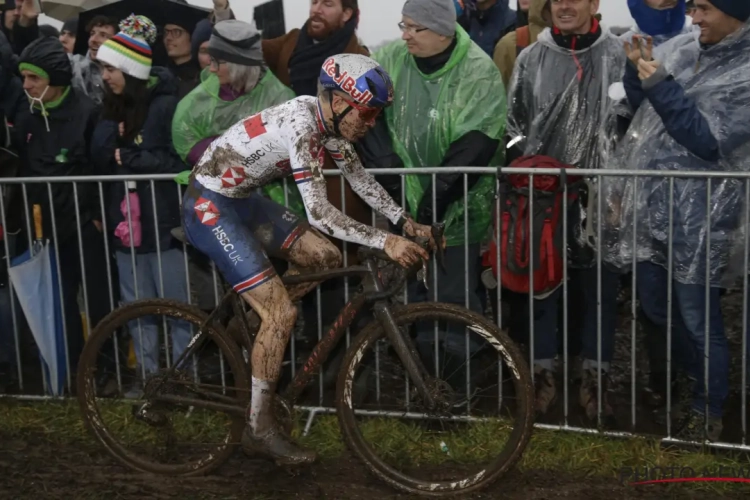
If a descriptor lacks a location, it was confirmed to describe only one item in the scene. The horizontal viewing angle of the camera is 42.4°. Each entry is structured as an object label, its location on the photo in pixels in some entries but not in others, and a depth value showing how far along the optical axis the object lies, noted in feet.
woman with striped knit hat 18.06
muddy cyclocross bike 14.07
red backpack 15.83
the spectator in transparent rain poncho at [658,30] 17.37
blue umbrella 18.45
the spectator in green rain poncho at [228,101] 17.90
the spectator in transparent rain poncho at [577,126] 16.93
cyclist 13.30
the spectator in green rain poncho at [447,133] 16.69
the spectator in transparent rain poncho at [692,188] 14.82
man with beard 18.37
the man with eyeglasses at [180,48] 22.89
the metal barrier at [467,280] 15.35
